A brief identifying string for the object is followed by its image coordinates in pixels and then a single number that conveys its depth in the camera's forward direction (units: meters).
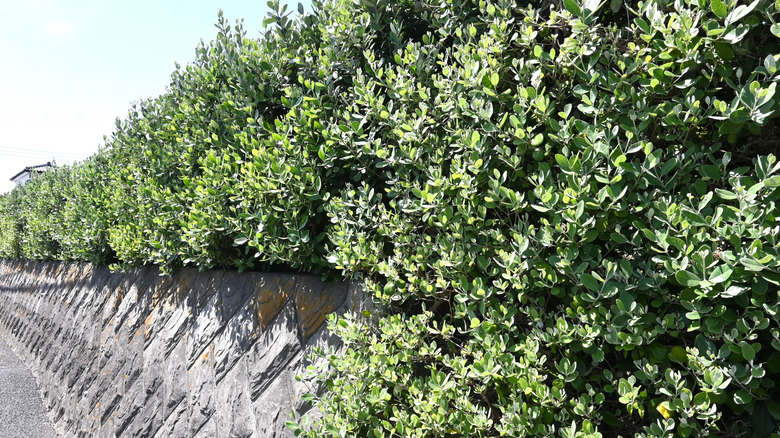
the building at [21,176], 29.01
